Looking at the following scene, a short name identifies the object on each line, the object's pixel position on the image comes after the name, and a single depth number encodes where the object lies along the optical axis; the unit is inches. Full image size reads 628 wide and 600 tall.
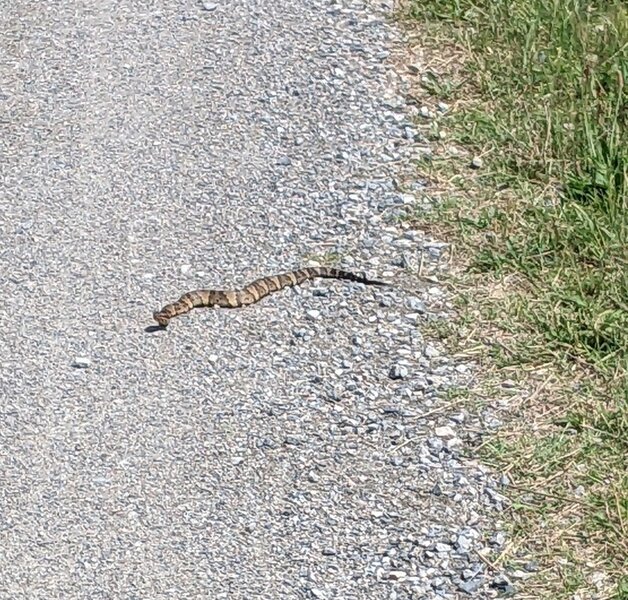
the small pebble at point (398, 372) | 246.2
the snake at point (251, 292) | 264.7
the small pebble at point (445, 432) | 232.7
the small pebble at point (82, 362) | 254.7
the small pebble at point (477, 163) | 297.4
